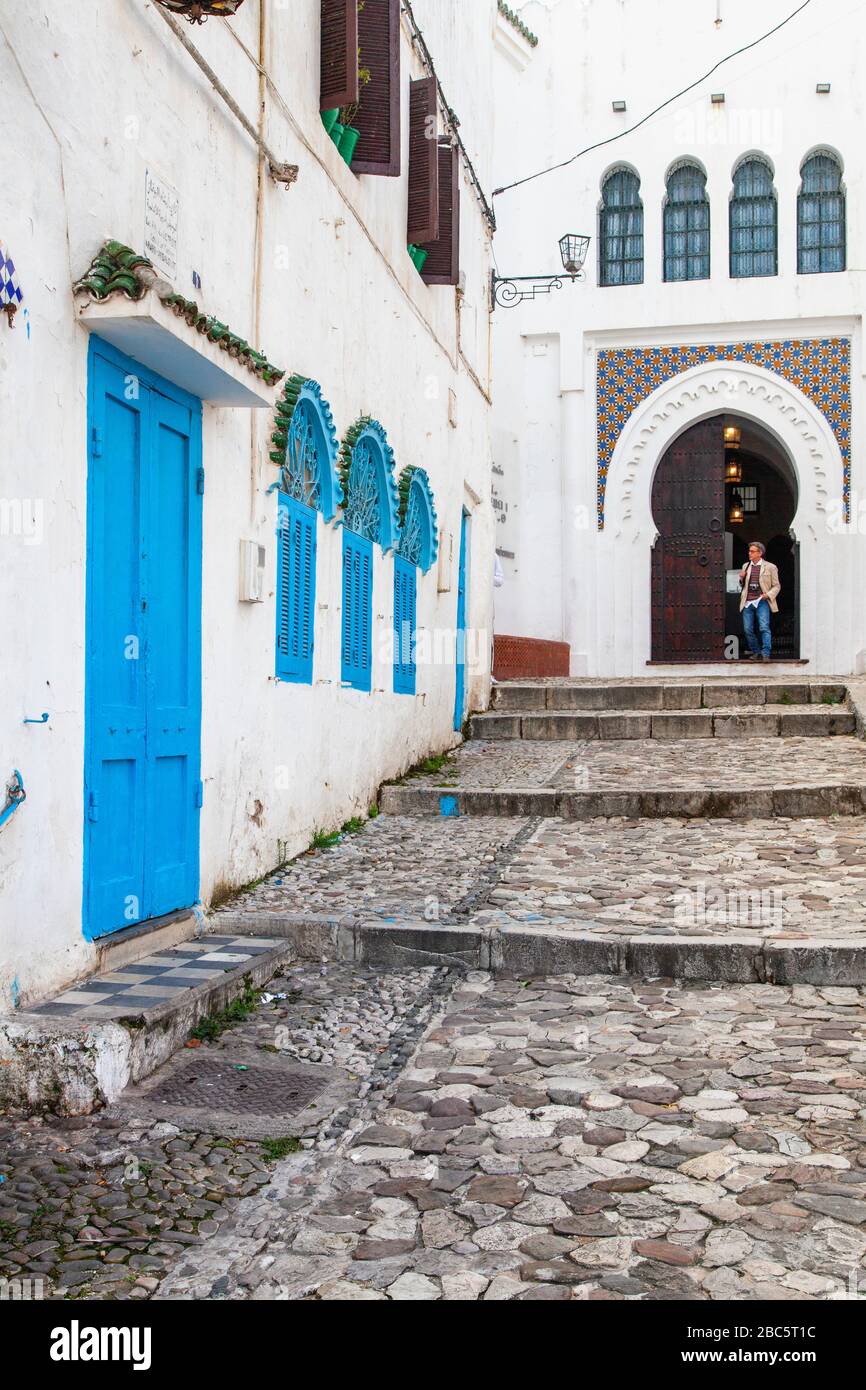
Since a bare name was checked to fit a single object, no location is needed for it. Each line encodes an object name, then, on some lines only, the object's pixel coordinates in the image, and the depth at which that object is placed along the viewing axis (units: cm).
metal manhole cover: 338
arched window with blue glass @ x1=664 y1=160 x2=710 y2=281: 1577
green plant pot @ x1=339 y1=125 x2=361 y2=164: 718
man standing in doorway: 1507
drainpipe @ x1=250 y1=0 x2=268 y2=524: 554
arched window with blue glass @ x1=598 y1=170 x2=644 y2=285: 1596
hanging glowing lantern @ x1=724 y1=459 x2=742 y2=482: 2191
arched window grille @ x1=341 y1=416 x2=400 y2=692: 733
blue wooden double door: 408
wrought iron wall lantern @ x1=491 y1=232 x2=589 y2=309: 1485
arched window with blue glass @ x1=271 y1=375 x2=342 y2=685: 604
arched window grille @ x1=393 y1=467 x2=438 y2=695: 873
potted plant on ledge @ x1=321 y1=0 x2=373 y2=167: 696
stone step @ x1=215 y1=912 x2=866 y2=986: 448
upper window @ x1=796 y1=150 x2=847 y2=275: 1532
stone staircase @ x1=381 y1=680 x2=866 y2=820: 772
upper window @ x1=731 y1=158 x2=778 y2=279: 1552
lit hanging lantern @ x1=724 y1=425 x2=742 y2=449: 1919
